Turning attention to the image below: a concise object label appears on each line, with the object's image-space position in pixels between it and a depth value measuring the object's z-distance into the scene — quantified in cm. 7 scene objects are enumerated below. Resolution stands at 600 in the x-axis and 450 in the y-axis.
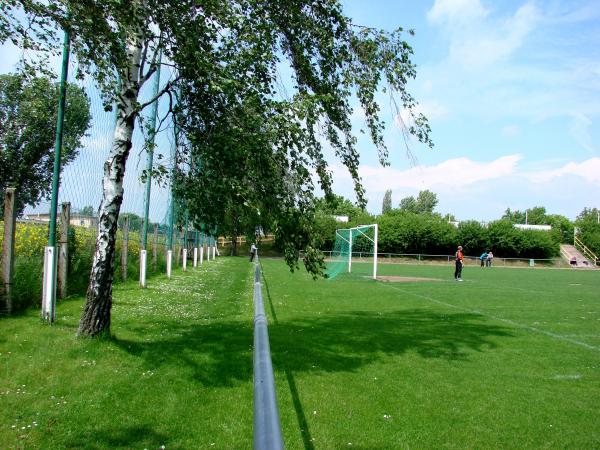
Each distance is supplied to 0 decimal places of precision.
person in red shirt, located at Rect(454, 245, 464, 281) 2988
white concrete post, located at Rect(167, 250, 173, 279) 1912
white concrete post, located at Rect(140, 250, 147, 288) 1479
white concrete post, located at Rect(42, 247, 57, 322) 814
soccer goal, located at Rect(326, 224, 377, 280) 3071
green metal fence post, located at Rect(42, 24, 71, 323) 814
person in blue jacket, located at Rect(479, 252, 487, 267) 6186
